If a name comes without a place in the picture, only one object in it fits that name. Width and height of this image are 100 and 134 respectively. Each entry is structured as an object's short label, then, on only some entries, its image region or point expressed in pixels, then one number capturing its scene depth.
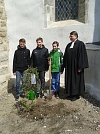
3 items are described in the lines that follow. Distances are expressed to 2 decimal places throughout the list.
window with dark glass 3.13
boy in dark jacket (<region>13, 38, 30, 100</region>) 2.60
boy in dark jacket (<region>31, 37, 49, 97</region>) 2.56
